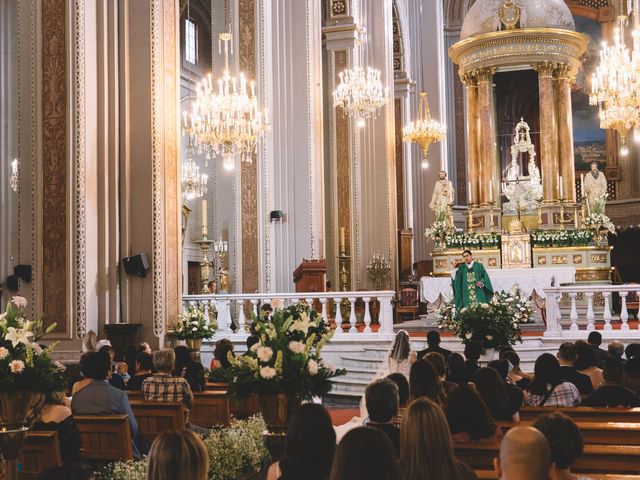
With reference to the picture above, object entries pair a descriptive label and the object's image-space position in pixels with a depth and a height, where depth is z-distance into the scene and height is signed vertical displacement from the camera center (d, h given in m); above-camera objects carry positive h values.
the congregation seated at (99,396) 6.43 -0.67
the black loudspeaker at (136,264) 12.02 +0.57
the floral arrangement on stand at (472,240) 23.09 +1.49
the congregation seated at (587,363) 8.12 -0.67
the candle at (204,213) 17.09 +1.78
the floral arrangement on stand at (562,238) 21.78 +1.39
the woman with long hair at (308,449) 3.46 -0.60
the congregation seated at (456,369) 7.70 -0.66
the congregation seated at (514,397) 5.89 -0.72
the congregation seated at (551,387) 6.80 -0.76
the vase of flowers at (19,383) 5.49 -0.50
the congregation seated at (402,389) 6.25 -0.67
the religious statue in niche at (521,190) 23.48 +2.87
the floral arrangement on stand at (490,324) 11.44 -0.40
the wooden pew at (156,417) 7.00 -0.92
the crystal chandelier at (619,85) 15.20 +3.74
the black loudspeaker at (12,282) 11.45 +0.35
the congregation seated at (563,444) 3.67 -0.65
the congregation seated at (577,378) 7.60 -0.77
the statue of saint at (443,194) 23.95 +2.85
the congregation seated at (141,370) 8.33 -0.66
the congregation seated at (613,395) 6.82 -0.83
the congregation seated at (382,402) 4.71 -0.58
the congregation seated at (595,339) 9.59 -0.57
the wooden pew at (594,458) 4.88 -0.94
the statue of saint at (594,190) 22.30 +2.65
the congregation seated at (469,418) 4.98 -0.71
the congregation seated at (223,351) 8.49 -0.48
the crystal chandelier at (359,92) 19.56 +4.74
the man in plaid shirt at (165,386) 7.30 -0.70
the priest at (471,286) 14.12 +0.15
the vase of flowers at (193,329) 12.31 -0.37
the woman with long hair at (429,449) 3.48 -0.62
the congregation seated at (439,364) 6.84 -0.54
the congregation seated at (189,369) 8.43 -0.65
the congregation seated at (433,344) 9.26 -0.52
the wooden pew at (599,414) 6.11 -0.88
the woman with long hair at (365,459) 2.96 -0.56
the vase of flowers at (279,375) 5.31 -0.46
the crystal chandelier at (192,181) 23.55 +3.39
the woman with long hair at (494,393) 5.70 -0.66
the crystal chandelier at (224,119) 14.52 +3.13
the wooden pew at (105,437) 6.16 -0.95
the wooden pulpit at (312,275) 15.85 +0.46
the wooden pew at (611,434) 5.48 -0.91
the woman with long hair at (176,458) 3.01 -0.54
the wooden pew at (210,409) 8.14 -1.01
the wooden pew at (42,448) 5.71 -0.93
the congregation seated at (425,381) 5.71 -0.57
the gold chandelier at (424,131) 25.41 +4.91
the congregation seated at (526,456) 2.96 -0.56
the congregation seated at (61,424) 5.85 -0.80
